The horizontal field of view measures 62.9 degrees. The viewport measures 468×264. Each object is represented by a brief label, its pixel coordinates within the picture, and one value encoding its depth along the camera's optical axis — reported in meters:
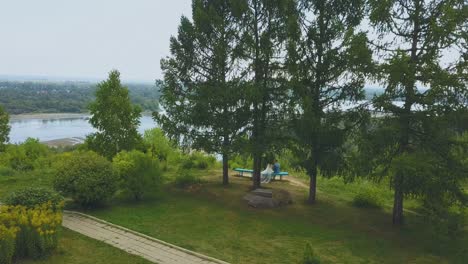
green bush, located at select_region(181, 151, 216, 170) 20.83
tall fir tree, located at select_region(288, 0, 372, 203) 11.58
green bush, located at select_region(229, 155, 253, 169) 22.58
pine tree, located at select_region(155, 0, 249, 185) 13.39
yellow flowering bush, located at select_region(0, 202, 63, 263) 8.03
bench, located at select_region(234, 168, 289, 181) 17.08
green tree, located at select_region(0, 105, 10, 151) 31.86
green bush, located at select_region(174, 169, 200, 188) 15.70
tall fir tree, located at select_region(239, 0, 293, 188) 12.95
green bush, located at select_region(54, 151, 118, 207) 11.45
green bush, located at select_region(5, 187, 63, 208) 9.71
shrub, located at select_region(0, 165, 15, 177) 17.49
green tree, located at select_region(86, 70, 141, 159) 18.42
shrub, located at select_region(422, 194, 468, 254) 8.95
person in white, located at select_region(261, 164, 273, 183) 16.59
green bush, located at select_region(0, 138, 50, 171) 20.20
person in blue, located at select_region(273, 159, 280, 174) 17.12
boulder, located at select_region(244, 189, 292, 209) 12.85
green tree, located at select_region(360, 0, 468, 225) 9.05
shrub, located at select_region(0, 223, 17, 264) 7.45
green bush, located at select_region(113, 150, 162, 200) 12.83
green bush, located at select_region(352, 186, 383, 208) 13.36
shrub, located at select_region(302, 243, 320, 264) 7.91
